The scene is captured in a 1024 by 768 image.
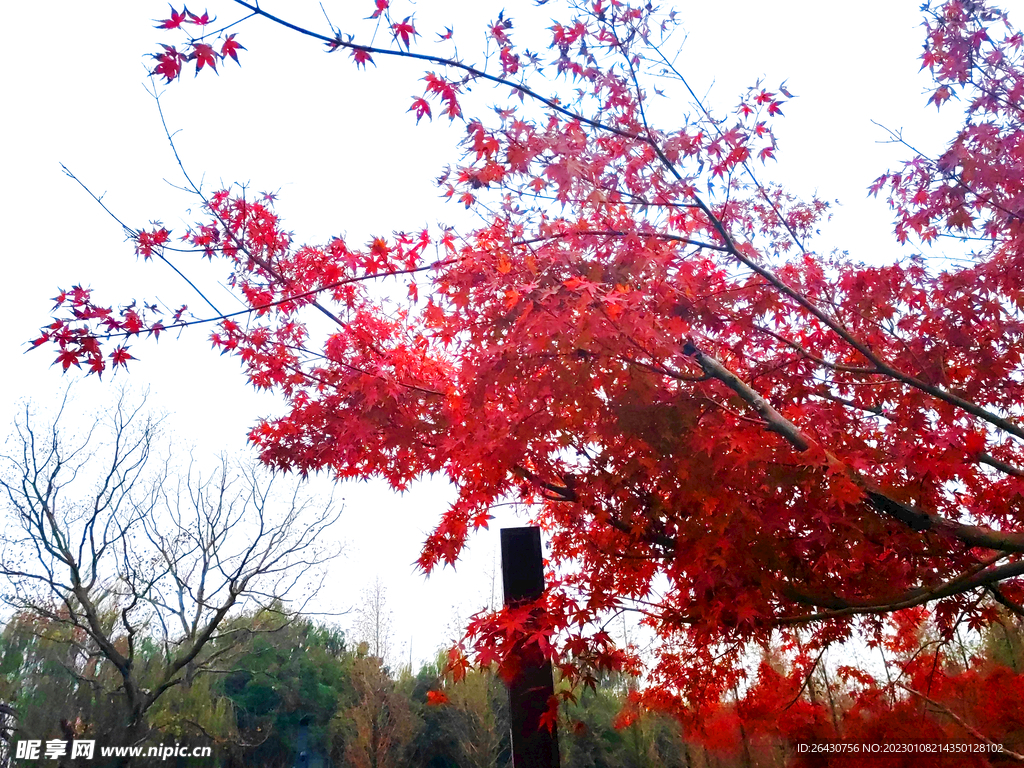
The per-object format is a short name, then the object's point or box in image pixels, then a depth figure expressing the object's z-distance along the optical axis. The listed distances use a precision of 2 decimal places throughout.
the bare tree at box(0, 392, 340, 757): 9.72
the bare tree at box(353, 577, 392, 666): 11.55
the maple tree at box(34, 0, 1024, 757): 2.43
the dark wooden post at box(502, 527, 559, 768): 2.60
